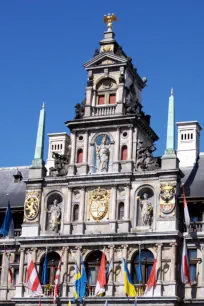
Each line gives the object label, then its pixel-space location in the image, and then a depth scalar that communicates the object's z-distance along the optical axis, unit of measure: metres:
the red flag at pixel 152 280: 60.72
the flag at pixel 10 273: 66.75
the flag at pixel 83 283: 62.44
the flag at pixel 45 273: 64.56
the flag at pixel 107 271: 62.75
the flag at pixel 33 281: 64.19
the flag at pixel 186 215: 61.41
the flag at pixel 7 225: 66.61
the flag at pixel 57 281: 62.84
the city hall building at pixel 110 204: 62.12
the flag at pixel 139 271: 61.78
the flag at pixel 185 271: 59.94
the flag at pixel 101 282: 62.09
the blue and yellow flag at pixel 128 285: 61.09
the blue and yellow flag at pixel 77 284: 62.50
